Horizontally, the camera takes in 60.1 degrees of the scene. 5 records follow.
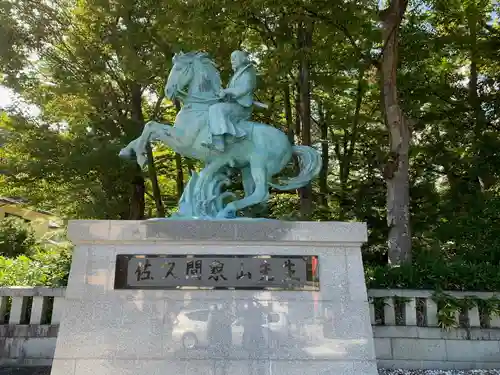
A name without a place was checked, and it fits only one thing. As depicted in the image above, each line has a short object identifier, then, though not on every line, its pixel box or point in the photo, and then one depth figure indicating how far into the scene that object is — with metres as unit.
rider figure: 4.54
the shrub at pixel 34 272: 5.60
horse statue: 4.68
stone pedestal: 3.70
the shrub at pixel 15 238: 11.70
